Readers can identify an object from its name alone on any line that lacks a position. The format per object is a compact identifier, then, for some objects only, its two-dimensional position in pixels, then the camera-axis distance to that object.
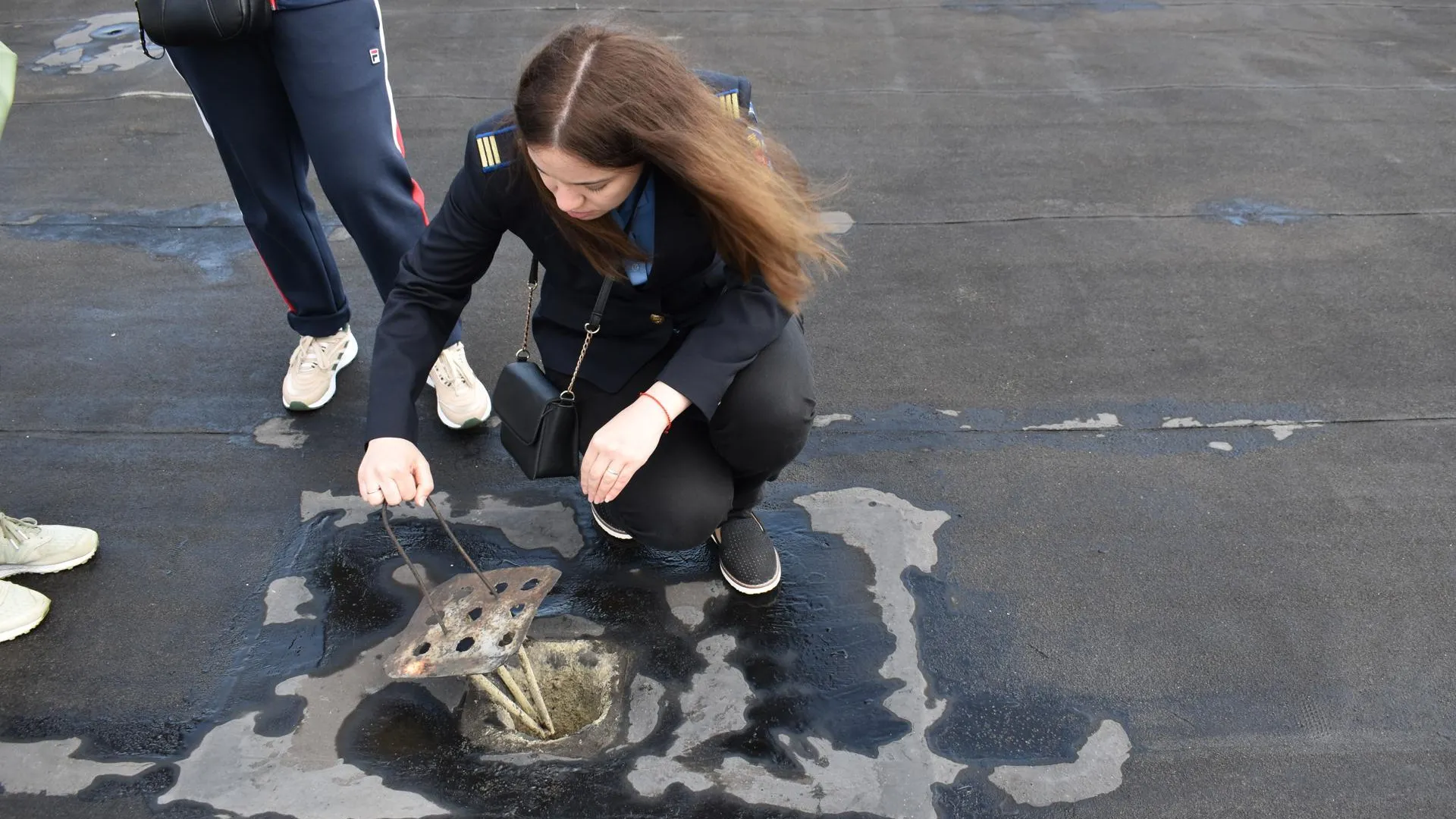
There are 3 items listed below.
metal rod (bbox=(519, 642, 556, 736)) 1.84
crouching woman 1.54
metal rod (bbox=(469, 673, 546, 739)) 1.80
